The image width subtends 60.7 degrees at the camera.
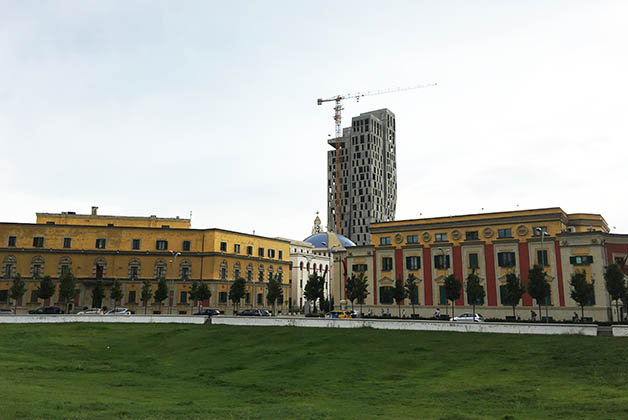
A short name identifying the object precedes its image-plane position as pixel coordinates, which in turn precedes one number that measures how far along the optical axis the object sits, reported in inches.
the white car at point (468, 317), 2411.4
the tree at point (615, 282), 2374.5
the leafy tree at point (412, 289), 2972.4
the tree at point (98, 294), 3358.8
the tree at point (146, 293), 3331.7
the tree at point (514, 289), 2541.8
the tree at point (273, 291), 3356.3
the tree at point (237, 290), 3376.0
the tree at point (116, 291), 3326.8
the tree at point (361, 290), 3127.5
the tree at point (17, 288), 3125.0
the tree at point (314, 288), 3142.2
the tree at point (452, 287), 2805.1
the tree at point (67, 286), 3139.8
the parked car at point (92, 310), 3045.3
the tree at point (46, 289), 3152.1
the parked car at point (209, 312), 3264.3
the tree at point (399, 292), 3024.1
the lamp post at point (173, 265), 3506.9
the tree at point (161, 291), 3302.2
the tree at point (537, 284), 2425.0
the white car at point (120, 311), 2901.1
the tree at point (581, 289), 2348.7
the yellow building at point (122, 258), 3395.7
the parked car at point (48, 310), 3013.3
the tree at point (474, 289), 2751.0
